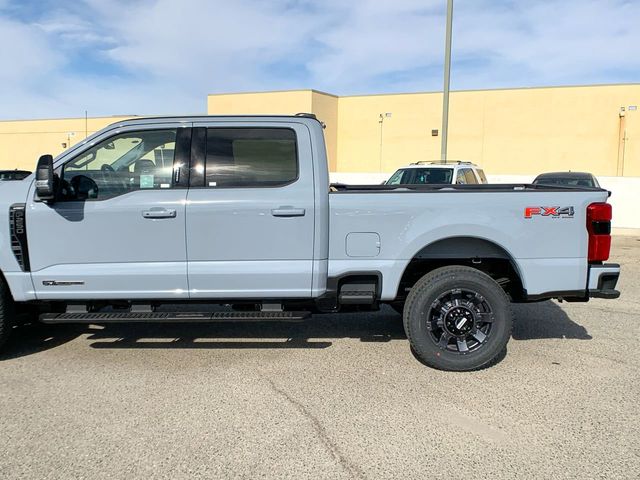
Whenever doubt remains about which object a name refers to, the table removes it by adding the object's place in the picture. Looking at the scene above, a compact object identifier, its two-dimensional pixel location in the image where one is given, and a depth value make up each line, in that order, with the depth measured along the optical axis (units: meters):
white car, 12.31
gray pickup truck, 4.70
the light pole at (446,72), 13.11
